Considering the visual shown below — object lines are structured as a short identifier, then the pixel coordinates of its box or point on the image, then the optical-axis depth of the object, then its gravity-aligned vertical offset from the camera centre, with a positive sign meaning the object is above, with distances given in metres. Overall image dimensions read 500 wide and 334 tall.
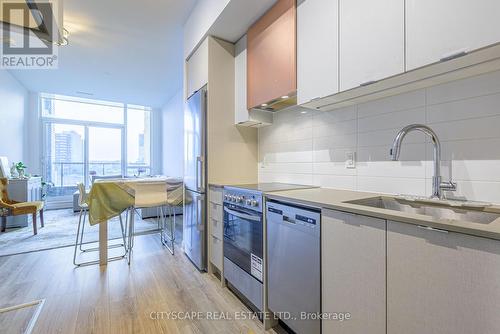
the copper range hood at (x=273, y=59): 1.60 +0.85
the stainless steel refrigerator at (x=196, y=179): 2.21 -0.14
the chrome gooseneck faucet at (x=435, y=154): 1.10 +0.06
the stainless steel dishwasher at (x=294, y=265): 1.16 -0.56
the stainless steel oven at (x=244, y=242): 1.56 -0.59
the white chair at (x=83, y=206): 2.44 -0.47
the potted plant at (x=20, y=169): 4.11 -0.08
